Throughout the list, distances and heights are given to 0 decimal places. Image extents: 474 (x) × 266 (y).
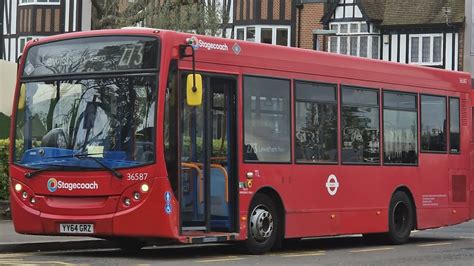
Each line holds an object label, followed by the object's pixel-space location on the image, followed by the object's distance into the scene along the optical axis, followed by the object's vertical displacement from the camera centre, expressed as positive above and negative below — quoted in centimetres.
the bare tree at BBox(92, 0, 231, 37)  2784 +503
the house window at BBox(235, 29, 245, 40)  5309 +655
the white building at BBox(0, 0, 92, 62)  5478 +760
